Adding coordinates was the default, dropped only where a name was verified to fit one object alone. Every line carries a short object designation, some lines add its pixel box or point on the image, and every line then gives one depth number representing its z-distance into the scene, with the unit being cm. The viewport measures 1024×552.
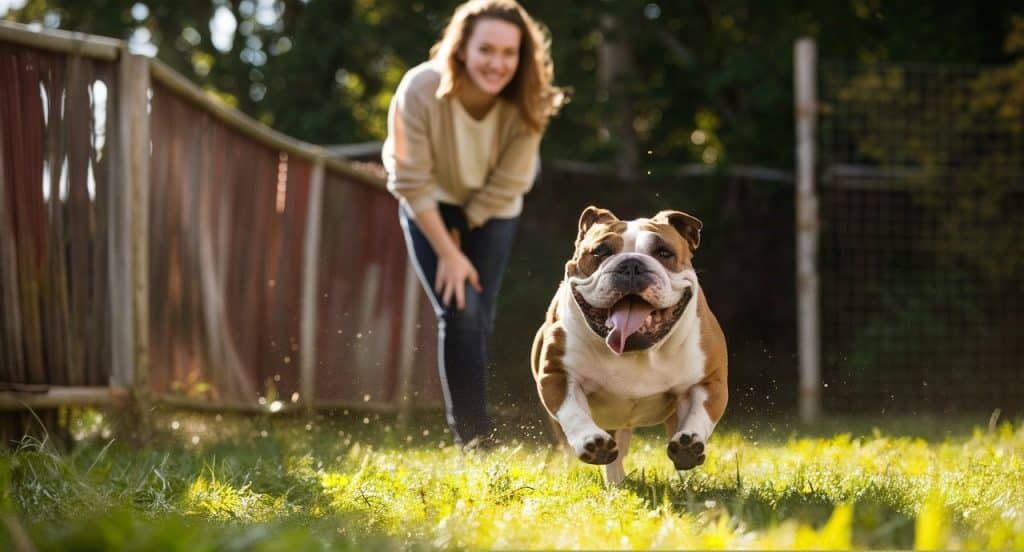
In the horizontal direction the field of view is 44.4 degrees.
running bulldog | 300
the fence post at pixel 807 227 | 848
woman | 438
